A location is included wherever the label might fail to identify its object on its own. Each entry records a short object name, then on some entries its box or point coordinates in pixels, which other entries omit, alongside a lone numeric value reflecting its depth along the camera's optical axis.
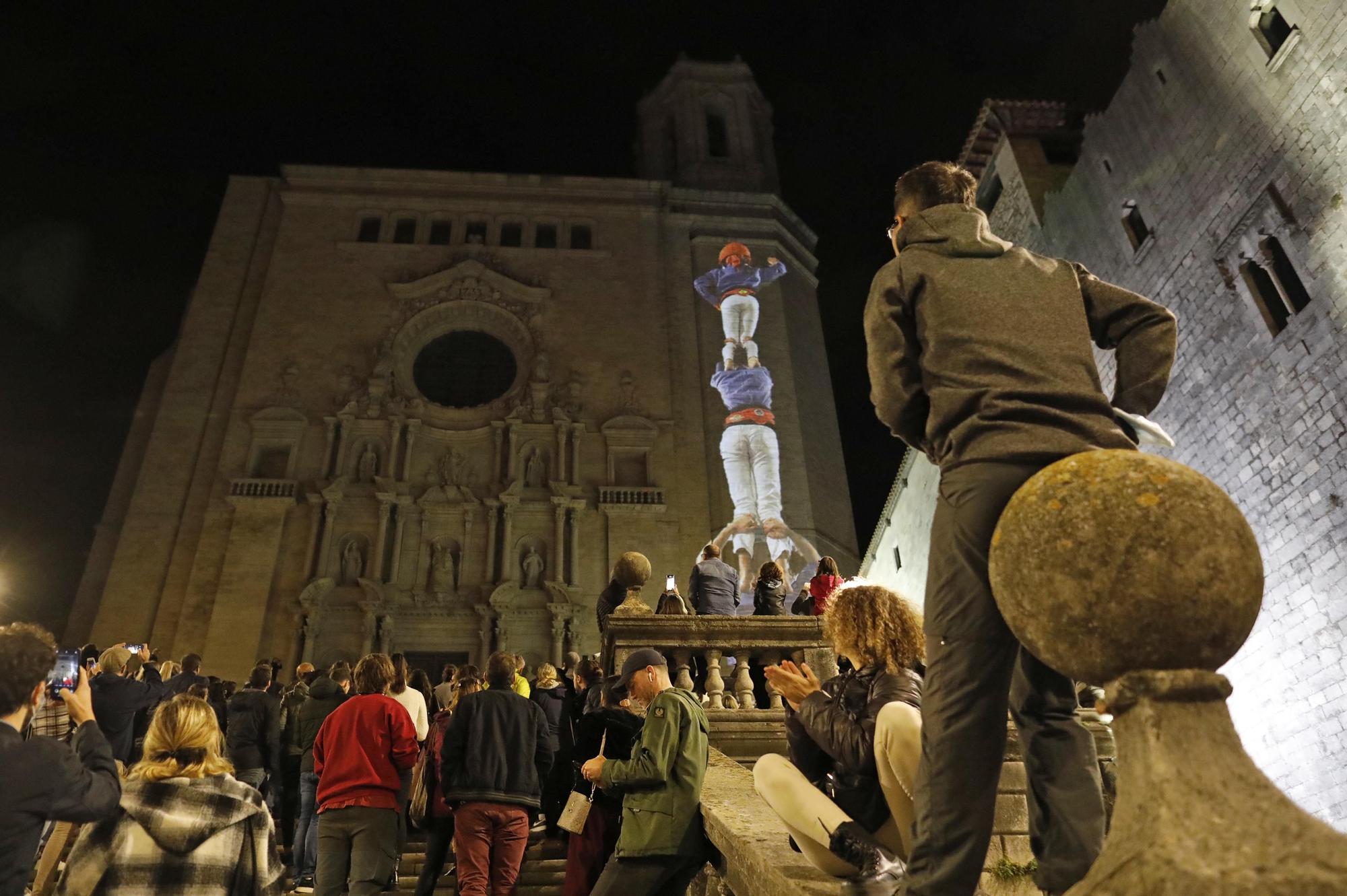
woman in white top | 6.68
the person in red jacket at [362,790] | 4.80
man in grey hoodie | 2.04
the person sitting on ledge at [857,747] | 2.61
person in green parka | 3.61
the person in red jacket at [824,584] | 8.11
